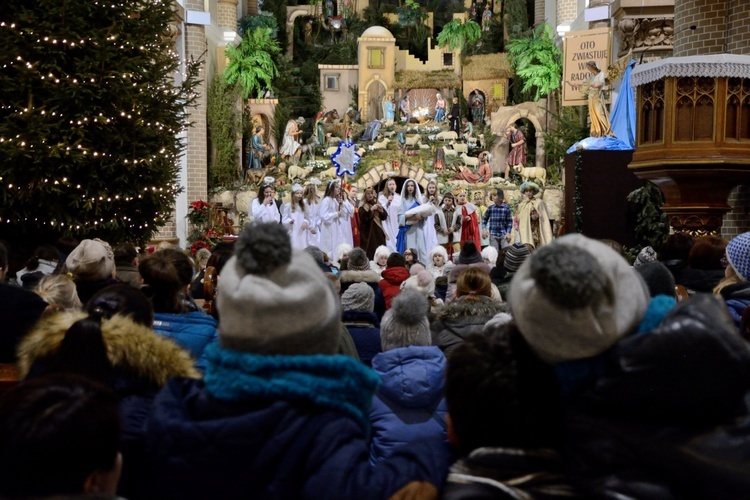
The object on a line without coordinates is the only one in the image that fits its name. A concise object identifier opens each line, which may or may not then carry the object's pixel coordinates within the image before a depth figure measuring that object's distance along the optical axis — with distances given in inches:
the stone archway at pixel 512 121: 1114.7
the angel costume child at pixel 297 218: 620.7
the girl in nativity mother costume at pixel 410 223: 564.1
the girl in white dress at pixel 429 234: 573.3
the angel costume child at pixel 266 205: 619.8
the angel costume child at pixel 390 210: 596.4
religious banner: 787.8
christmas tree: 346.9
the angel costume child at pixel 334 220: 611.8
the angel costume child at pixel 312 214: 622.8
